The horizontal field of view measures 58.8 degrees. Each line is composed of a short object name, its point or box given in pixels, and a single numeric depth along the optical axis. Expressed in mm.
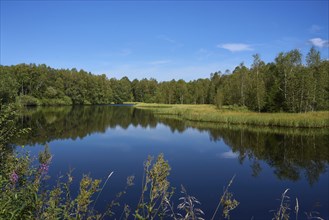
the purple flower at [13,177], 3777
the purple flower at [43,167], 4042
